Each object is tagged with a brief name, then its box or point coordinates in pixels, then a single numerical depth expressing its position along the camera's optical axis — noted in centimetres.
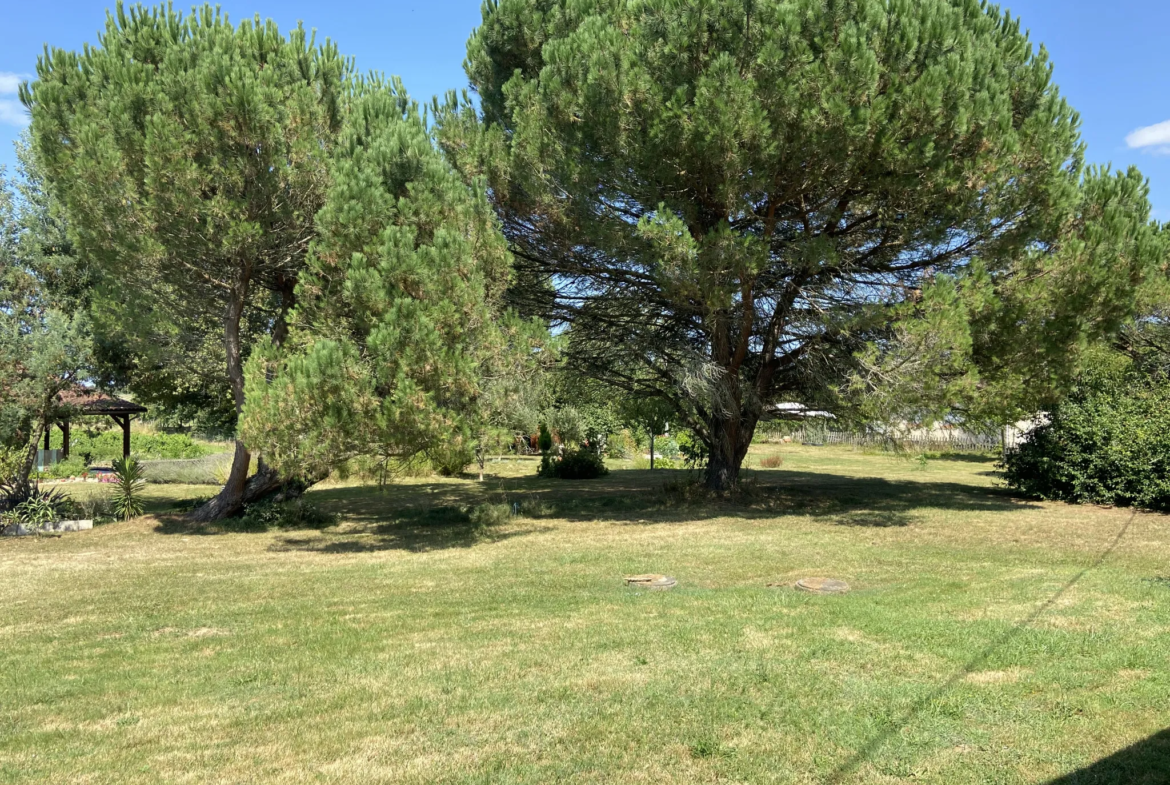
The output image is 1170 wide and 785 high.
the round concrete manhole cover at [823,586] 811
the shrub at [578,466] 2492
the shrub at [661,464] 2948
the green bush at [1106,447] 1514
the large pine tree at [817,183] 1184
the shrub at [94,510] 1551
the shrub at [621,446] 3338
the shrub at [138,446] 3203
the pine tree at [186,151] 1234
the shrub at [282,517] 1470
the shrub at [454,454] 1073
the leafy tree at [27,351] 1357
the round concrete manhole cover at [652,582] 862
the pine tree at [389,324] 1052
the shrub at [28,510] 1411
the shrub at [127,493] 1585
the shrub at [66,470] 2550
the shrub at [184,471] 2738
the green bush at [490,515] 1448
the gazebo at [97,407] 1542
